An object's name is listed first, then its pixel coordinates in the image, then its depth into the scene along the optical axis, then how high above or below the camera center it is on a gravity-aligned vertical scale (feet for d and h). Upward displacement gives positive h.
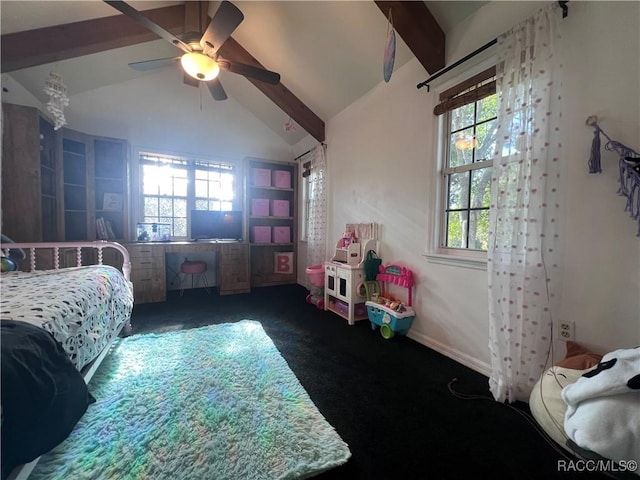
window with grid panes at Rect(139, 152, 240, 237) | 12.84 +2.31
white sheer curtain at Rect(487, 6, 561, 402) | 4.59 +0.50
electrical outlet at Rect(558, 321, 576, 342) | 4.61 -1.78
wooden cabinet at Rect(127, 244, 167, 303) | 10.85 -1.88
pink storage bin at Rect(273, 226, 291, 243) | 14.74 -0.15
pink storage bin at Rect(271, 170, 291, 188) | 14.75 +3.14
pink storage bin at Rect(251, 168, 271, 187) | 14.20 +3.13
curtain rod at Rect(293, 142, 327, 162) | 14.04 +4.52
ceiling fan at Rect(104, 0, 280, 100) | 5.76 +4.86
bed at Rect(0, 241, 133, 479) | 2.62 -1.67
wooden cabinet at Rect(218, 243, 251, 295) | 12.73 -1.95
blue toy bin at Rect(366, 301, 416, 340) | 7.53 -2.68
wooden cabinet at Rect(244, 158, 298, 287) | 14.23 +0.72
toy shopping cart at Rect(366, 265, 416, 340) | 7.57 -2.39
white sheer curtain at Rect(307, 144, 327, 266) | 12.29 +1.06
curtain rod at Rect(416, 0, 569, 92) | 4.49 +4.19
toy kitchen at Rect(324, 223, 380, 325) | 8.98 -1.55
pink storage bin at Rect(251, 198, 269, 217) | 14.17 +1.40
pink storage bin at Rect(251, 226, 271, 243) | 14.30 -0.16
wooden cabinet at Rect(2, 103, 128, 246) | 7.59 +1.82
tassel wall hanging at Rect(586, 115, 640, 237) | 3.83 +1.04
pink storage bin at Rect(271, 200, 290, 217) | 14.76 +1.40
